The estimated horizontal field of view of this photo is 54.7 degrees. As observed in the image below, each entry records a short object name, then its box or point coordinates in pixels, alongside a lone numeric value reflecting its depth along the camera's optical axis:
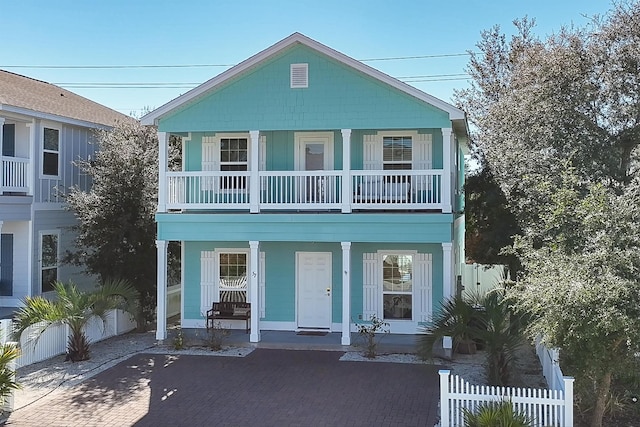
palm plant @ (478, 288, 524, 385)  10.68
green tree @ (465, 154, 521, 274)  17.72
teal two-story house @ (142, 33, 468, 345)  15.13
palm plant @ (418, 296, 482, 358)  11.64
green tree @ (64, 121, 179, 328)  16.50
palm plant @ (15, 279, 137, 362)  13.01
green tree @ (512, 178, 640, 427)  7.94
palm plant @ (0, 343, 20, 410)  9.45
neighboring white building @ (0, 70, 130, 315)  17.44
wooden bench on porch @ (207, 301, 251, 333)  16.59
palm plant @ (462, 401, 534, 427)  7.90
